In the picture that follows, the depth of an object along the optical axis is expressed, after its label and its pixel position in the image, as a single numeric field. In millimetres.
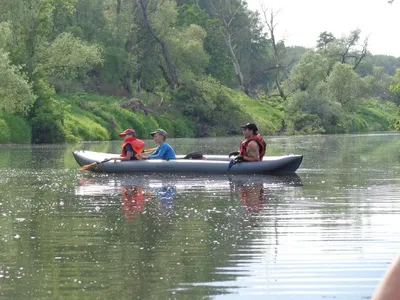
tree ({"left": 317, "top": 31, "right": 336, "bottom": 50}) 108250
